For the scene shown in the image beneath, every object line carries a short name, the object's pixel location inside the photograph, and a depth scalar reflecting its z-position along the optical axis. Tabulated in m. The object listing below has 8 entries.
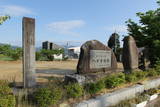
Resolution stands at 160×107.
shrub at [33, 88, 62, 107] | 2.09
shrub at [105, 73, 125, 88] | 3.16
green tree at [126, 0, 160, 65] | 5.97
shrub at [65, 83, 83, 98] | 2.45
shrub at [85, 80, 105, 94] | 2.76
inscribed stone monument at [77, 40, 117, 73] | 3.45
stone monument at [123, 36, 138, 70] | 4.63
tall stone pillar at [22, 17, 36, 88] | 2.69
